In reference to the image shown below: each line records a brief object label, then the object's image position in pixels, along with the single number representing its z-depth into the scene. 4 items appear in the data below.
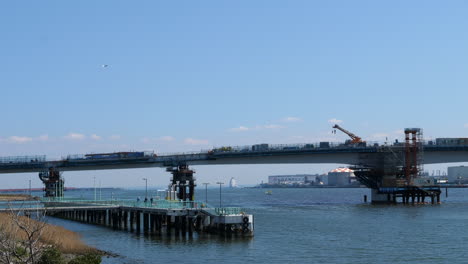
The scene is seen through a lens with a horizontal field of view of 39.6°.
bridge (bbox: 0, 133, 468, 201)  146.00
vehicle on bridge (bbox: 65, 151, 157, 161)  153.88
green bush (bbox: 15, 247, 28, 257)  44.83
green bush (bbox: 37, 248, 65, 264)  41.25
